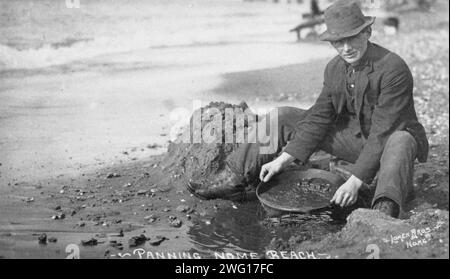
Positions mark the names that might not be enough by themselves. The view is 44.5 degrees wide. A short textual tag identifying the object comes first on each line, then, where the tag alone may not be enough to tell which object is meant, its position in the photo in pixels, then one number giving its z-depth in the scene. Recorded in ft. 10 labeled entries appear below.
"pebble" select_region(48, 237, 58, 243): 12.66
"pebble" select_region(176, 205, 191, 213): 14.49
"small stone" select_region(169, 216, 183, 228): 13.62
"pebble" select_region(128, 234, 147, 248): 12.50
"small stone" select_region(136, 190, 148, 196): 15.67
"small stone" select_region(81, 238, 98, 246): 12.51
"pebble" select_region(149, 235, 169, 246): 12.62
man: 12.64
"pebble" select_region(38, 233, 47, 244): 12.62
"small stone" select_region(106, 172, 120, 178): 16.81
